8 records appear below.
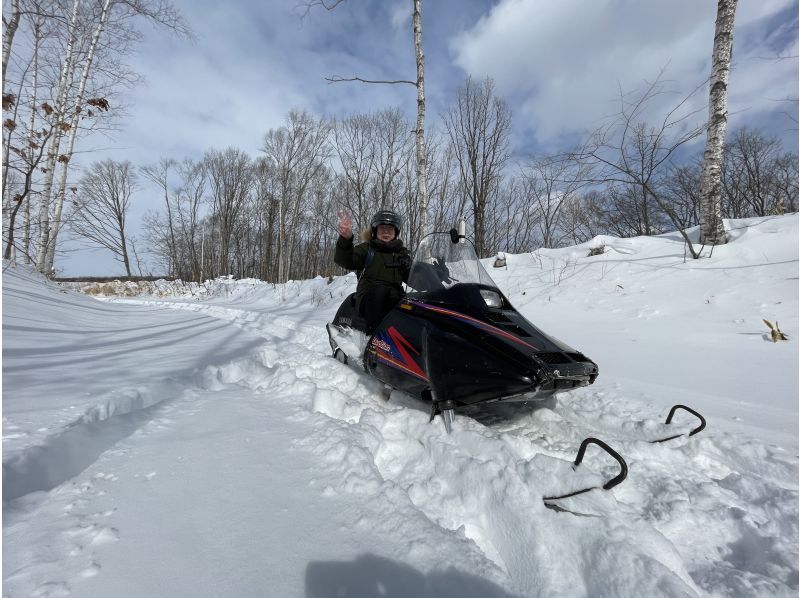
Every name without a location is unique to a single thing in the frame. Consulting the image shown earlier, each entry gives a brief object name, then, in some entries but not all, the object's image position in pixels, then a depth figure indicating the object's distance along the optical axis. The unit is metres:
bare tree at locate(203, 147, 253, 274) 29.67
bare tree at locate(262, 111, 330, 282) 21.83
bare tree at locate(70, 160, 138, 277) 28.96
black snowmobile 1.80
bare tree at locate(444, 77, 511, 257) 15.12
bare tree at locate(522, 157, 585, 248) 21.37
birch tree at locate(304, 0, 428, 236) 8.00
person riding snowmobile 3.35
